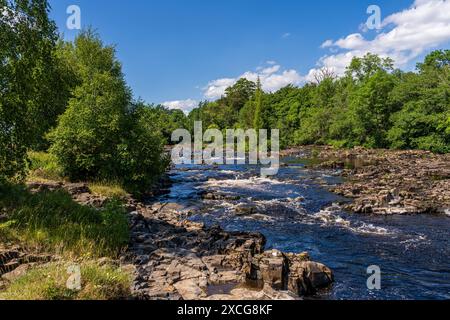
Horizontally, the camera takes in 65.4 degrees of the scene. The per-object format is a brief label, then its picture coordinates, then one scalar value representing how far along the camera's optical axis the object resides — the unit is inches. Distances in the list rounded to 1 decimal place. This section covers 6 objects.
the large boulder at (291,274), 349.1
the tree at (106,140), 818.2
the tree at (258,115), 2997.0
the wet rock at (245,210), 699.6
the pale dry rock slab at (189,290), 303.1
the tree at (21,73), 379.2
